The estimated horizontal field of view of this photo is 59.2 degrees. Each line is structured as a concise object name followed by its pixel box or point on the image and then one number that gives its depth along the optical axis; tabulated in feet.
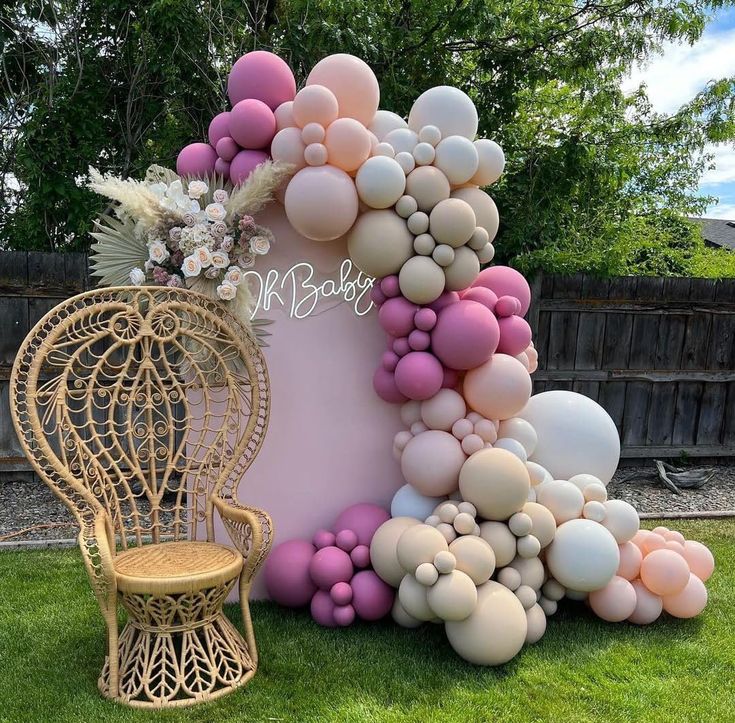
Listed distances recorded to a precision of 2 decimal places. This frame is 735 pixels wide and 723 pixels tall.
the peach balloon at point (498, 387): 8.27
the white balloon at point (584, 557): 7.99
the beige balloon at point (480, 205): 8.63
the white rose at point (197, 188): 8.43
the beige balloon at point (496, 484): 7.72
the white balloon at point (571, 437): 9.20
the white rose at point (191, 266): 8.18
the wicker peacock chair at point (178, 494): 6.75
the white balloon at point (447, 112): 8.47
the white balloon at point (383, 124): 8.81
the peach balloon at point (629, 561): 8.50
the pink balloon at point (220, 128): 8.80
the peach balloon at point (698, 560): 8.89
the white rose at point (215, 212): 8.34
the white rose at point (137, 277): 8.41
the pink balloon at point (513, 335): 8.63
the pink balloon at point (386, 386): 8.68
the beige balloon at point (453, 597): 7.13
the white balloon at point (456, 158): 8.24
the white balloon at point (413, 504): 8.50
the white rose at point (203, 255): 8.25
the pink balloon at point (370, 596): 8.23
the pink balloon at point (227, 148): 8.70
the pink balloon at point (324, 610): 8.36
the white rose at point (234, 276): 8.32
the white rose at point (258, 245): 8.52
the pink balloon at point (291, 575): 8.52
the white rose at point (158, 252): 8.38
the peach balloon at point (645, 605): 8.52
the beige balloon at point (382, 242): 8.18
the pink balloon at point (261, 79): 8.50
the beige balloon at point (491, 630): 7.22
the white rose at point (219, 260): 8.32
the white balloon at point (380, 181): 8.05
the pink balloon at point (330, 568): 8.28
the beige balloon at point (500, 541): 7.74
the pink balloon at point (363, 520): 8.60
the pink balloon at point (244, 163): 8.54
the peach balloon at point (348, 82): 8.28
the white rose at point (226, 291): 8.25
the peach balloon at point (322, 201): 7.96
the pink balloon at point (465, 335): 8.05
